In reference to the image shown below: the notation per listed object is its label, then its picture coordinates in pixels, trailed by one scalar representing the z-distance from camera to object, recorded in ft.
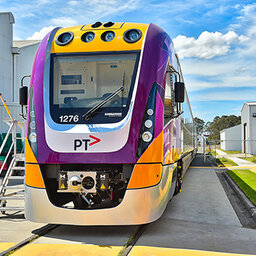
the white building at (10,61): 69.15
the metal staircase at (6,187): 22.78
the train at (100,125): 16.99
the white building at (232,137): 159.06
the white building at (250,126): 103.86
